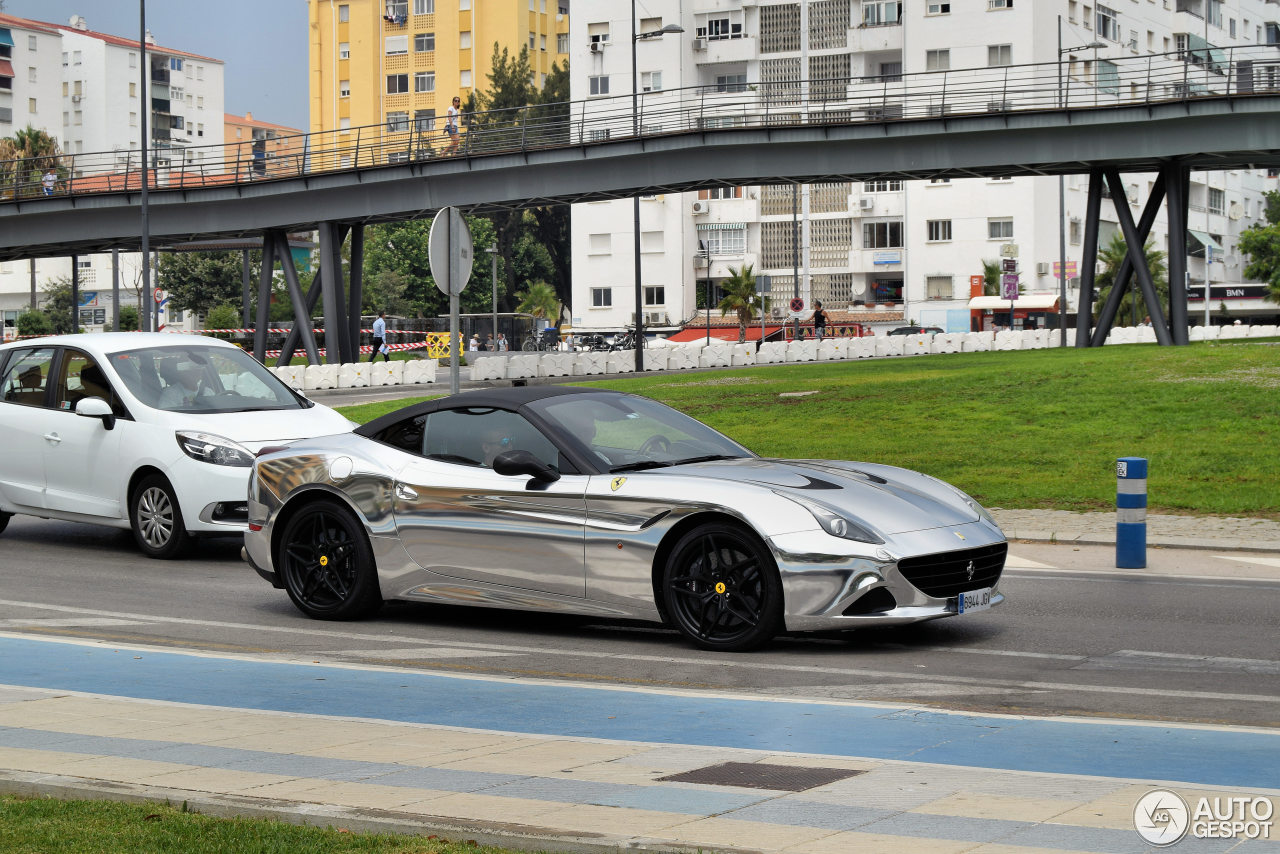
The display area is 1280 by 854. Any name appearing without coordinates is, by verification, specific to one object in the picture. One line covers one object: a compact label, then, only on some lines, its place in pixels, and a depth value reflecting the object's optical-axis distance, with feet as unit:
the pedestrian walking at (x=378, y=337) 165.02
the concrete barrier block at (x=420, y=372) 149.48
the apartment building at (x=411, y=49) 401.29
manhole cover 17.78
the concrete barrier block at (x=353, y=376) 147.43
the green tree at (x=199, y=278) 333.42
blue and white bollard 38.73
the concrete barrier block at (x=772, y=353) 184.14
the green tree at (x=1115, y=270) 293.02
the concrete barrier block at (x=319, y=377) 145.59
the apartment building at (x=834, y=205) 273.13
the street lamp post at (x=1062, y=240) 139.85
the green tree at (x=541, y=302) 357.61
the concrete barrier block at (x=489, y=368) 156.56
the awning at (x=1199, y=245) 310.04
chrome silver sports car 26.91
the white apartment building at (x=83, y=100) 435.12
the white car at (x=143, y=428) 41.16
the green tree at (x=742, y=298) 285.84
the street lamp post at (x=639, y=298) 165.55
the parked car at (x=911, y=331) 248.93
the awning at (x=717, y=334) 291.79
